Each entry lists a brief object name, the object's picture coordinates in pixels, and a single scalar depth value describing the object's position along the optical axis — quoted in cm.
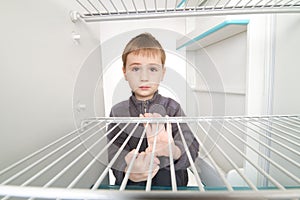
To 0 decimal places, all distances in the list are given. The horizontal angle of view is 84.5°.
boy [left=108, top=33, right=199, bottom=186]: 54
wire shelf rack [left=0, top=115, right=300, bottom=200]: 21
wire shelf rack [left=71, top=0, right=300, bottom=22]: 62
